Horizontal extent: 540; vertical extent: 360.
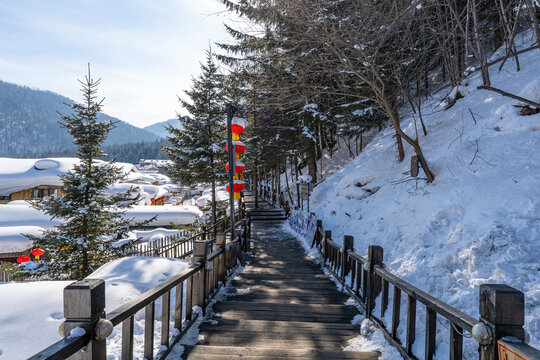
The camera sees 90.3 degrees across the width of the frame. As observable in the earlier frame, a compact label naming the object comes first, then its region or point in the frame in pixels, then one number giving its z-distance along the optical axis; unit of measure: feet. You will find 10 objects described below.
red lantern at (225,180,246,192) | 32.49
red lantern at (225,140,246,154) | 28.85
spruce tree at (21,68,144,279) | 32.01
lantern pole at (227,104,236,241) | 25.55
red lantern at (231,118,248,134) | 28.36
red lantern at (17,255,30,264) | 48.05
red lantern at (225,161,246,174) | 30.91
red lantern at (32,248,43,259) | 45.99
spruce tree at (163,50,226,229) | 51.85
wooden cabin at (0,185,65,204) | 77.63
